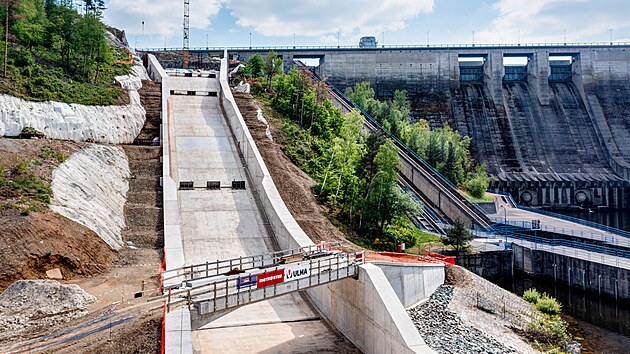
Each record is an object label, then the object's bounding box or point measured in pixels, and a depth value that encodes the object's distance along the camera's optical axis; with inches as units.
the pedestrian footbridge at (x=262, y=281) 639.1
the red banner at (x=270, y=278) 676.7
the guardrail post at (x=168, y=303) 614.9
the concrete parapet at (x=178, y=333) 547.2
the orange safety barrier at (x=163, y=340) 545.8
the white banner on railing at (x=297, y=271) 709.3
